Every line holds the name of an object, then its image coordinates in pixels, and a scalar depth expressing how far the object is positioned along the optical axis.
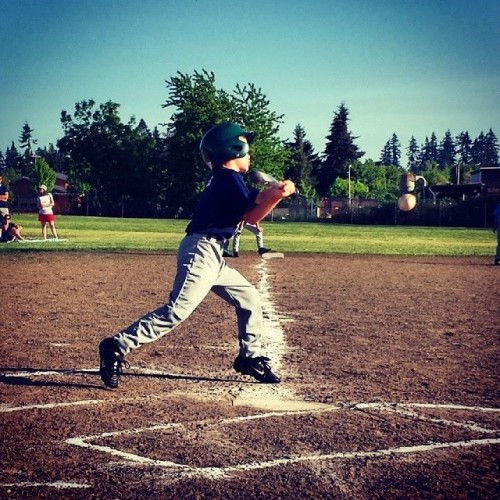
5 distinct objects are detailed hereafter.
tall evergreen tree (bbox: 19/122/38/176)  142.59
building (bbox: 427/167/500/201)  71.12
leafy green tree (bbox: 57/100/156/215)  74.19
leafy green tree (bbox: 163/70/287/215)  67.19
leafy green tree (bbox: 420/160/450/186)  113.12
